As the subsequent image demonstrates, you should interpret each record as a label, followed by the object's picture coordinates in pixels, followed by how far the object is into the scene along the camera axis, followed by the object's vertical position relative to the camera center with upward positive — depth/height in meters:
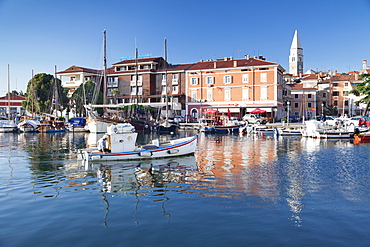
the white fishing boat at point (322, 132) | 39.74 -1.95
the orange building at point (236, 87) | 64.88 +6.20
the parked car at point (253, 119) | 59.96 -0.48
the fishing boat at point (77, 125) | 55.62 -1.33
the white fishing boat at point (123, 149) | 21.27 -2.17
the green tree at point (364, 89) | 51.16 +4.24
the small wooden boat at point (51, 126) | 53.67 -1.49
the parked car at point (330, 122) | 52.06 -0.96
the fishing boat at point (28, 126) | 54.29 -1.41
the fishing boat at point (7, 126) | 53.57 -1.37
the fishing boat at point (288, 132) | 45.25 -2.19
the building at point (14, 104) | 99.19 +4.21
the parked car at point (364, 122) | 49.09 -0.92
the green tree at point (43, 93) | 68.94 +5.29
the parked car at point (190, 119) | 66.81 -0.47
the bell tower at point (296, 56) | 144.75 +26.80
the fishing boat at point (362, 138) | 37.06 -2.53
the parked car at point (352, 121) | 50.31 -0.78
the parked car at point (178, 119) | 64.41 -0.44
